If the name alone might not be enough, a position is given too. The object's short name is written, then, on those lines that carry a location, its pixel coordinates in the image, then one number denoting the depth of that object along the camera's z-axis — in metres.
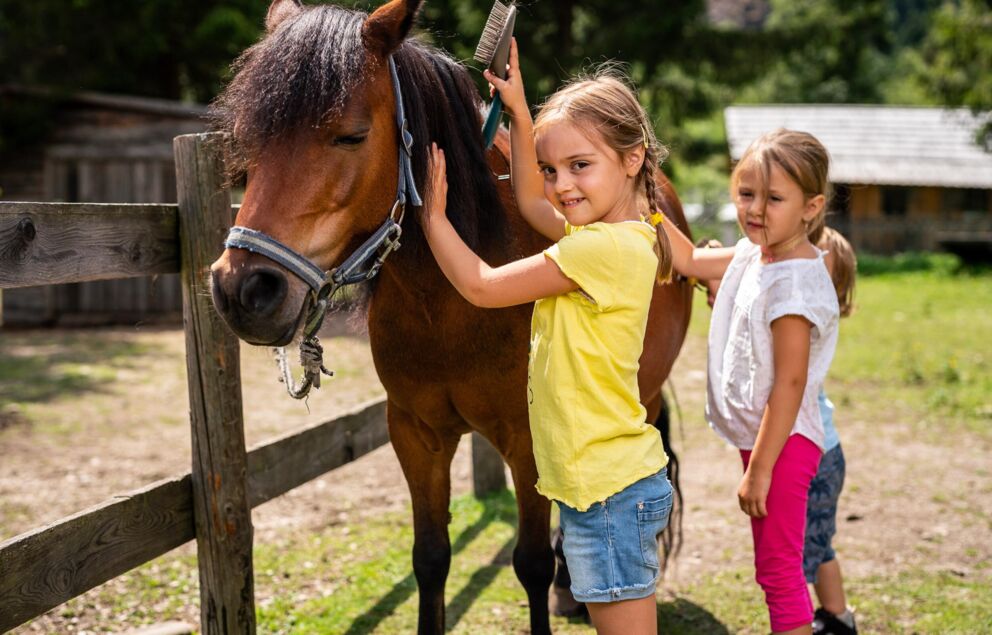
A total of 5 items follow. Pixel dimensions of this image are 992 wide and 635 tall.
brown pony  2.02
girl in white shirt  2.55
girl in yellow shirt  2.10
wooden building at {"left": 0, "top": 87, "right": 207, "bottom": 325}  12.66
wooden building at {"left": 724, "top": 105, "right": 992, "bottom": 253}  23.80
